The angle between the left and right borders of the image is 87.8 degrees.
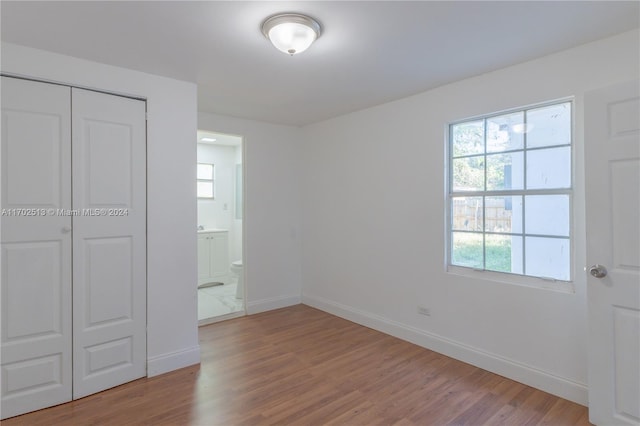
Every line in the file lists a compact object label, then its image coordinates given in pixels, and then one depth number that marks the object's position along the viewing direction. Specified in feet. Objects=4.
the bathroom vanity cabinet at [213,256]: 18.33
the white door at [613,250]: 6.40
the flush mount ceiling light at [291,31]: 6.26
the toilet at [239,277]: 15.58
